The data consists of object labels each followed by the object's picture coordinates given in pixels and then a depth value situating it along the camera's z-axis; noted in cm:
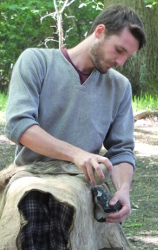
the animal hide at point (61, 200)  328
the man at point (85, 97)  384
